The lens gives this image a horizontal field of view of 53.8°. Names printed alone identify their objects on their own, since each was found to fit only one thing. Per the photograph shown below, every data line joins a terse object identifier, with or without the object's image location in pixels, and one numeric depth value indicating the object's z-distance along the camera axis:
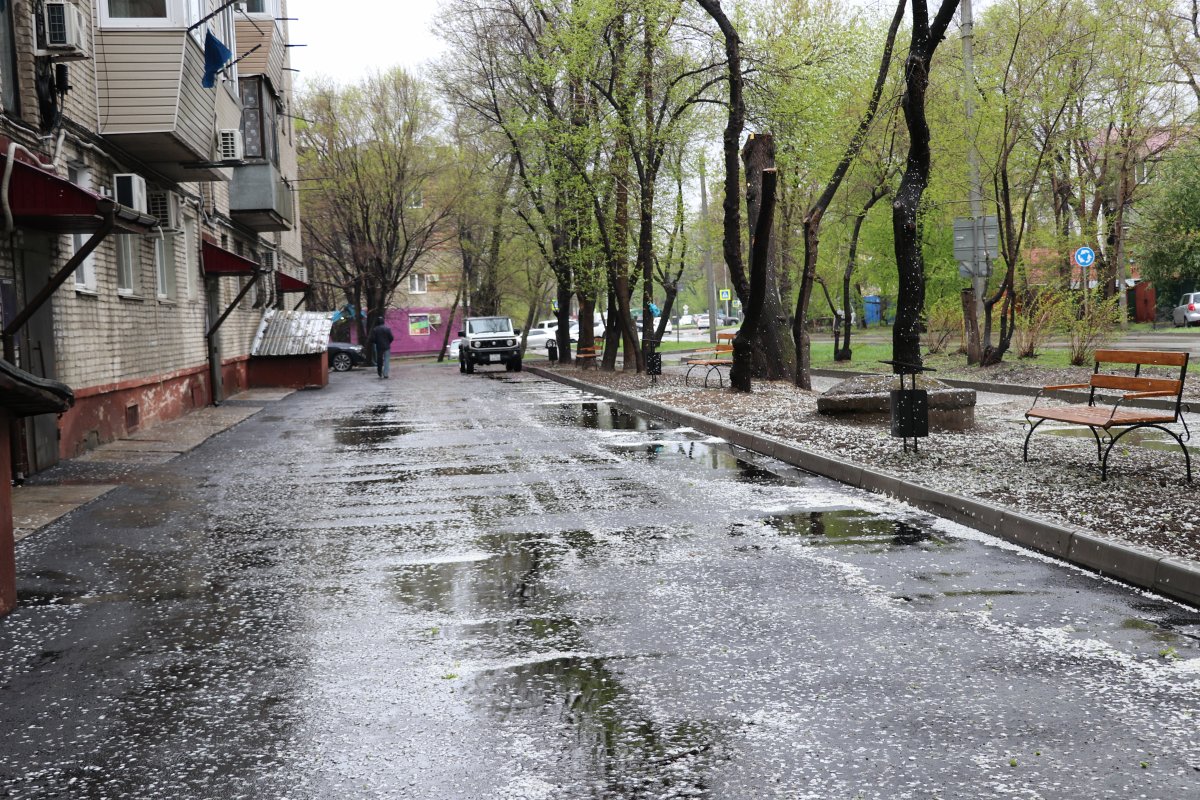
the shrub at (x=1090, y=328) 25.94
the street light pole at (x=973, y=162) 25.64
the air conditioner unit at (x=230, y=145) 21.20
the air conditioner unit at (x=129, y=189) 15.96
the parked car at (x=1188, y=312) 53.22
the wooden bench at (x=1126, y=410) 9.91
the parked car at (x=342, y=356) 50.62
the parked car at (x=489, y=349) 42.47
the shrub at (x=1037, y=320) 27.48
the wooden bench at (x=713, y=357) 25.71
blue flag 18.19
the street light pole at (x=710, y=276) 42.69
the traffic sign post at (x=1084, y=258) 33.19
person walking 37.62
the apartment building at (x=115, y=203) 13.06
